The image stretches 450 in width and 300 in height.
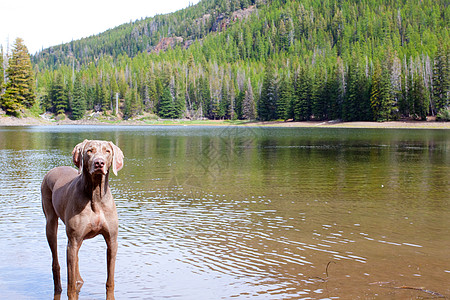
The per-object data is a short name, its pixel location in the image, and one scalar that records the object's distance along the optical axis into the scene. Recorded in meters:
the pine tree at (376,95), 108.31
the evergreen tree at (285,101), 130.88
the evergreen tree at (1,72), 102.94
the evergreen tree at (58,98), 146.75
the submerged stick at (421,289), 7.24
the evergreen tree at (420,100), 103.81
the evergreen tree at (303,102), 126.69
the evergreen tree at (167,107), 157.62
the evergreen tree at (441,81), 107.56
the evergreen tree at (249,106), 141.75
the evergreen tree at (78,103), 145.88
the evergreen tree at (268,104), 137.75
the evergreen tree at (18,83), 99.38
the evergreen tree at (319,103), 123.50
